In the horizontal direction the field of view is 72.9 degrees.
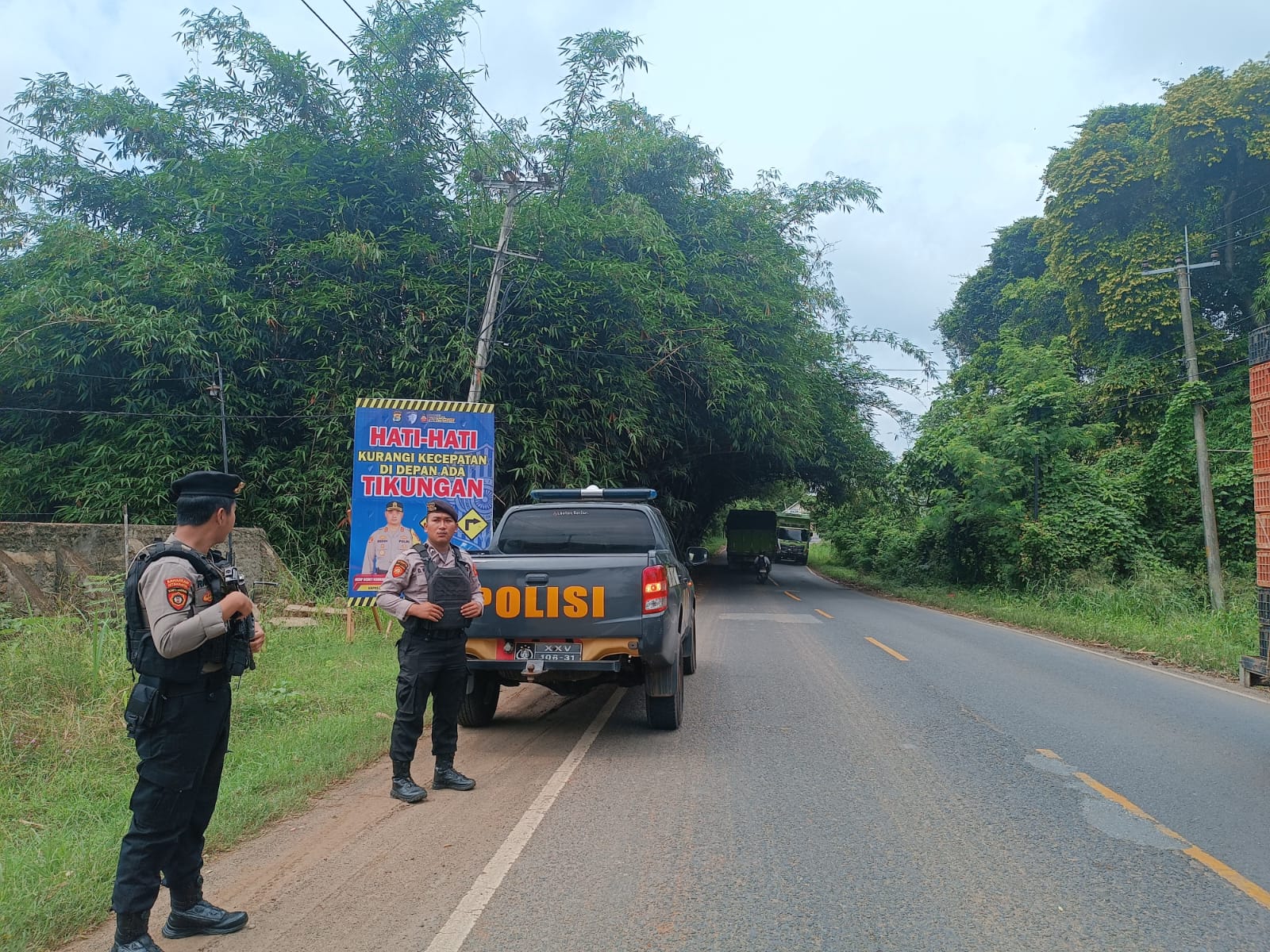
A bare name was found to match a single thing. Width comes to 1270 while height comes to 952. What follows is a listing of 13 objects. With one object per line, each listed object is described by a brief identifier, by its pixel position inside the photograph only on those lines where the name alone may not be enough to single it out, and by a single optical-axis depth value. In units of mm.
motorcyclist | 35312
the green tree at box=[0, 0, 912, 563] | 15477
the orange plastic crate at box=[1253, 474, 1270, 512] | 6273
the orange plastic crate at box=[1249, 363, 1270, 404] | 6270
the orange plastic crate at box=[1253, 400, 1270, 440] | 6289
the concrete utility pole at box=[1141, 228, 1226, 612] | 17344
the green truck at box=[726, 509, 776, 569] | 36656
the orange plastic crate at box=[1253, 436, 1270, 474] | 6266
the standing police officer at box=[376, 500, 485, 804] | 5488
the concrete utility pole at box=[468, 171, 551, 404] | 14703
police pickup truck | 6527
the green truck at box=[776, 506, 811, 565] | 52125
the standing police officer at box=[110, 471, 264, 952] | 3348
